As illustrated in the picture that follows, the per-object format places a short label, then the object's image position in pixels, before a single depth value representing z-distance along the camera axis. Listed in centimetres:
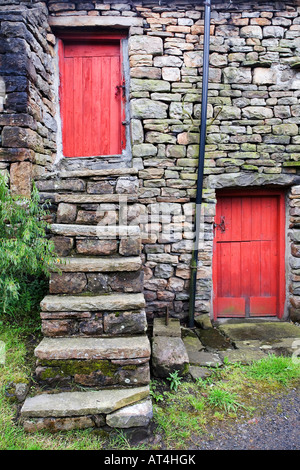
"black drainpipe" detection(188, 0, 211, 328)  353
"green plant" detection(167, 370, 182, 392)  248
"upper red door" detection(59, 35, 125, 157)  394
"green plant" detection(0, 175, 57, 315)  195
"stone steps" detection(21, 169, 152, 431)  192
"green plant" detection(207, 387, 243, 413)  229
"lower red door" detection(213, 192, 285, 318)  414
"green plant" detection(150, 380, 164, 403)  233
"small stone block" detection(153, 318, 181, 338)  317
